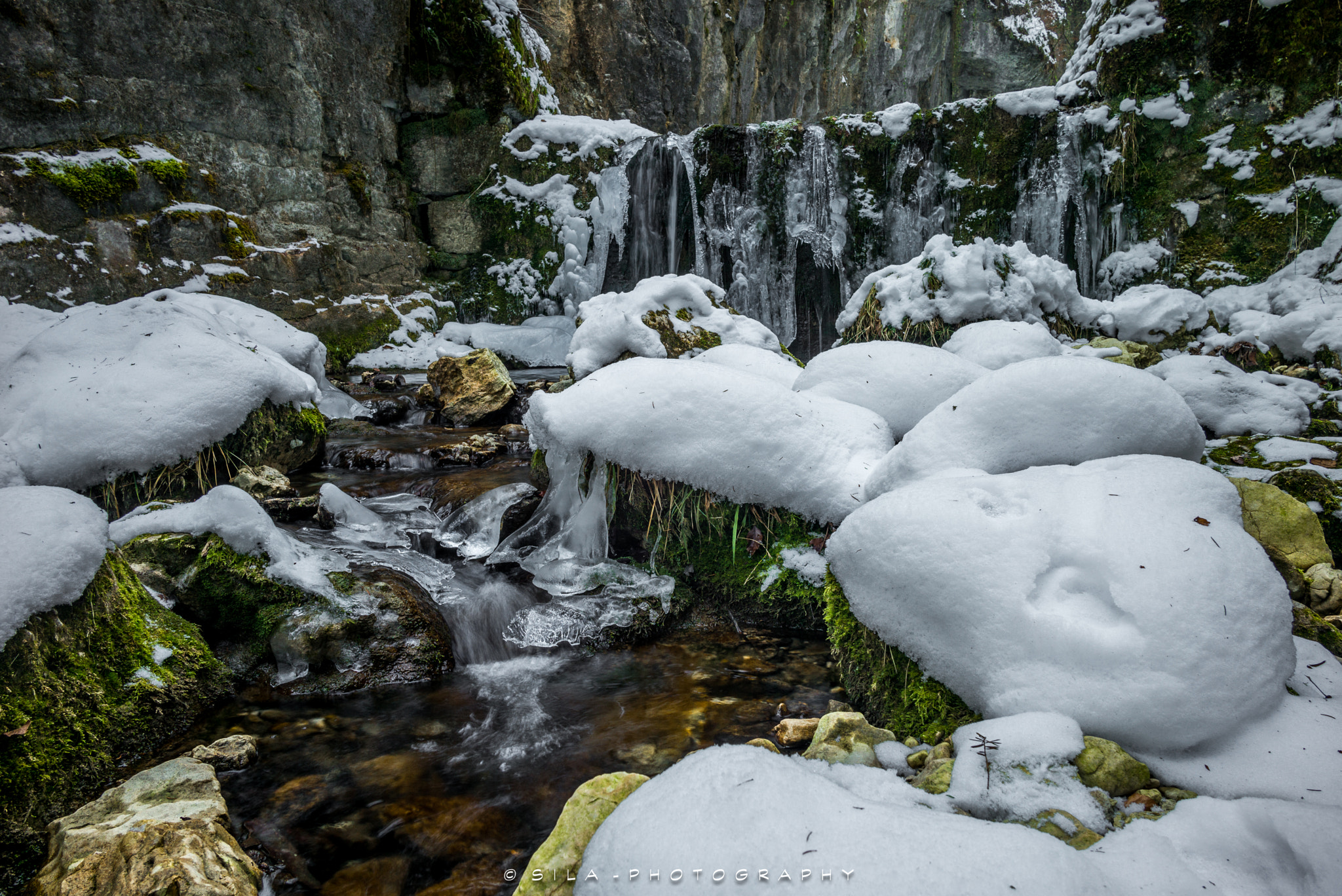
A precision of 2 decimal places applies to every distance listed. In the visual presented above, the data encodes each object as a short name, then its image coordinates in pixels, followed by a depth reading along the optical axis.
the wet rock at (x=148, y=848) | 1.39
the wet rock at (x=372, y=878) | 1.68
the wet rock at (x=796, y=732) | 2.15
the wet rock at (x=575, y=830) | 1.34
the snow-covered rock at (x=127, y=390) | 3.47
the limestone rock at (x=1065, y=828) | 1.34
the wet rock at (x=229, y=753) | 2.09
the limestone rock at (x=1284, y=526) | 2.55
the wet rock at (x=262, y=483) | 4.00
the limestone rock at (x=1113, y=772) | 1.46
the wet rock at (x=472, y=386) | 6.54
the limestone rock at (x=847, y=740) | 1.83
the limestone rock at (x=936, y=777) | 1.56
